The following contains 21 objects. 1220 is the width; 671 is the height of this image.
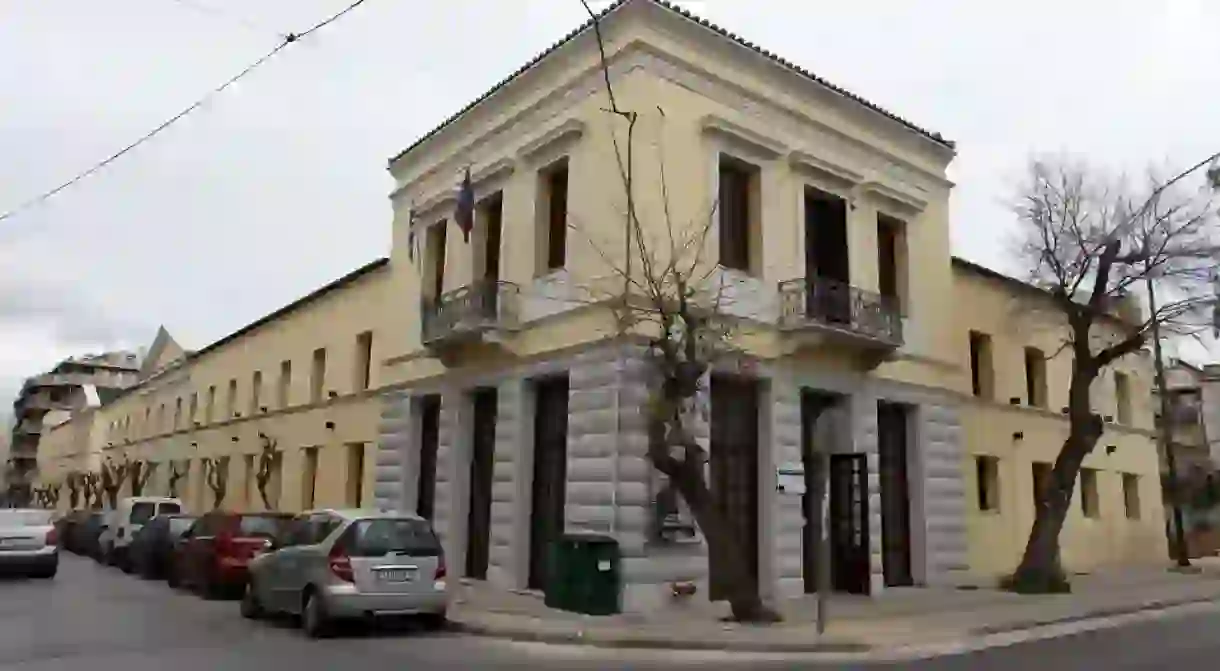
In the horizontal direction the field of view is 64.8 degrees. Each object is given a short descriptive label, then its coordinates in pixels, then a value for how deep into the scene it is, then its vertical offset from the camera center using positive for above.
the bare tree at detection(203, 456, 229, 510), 35.25 +0.93
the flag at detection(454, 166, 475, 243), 19.06 +5.85
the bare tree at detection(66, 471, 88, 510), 67.19 +0.81
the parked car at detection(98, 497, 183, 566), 25.48 -0.46
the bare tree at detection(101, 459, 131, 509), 48.59 +1.04
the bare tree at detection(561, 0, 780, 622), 13.91 +2.84
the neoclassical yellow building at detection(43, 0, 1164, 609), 16.70 +3.56
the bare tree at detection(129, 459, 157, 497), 46.74 +1.32
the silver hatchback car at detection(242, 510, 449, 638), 12.36 -0.85
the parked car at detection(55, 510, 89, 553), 34.34 -0.97
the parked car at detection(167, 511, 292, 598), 17.75 -0.86
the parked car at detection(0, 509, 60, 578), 20.72 -0.96
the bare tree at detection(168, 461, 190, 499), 42.33 +1.08
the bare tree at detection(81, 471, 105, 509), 55.11 +0.62
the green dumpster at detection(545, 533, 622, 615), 14.74 -1.00
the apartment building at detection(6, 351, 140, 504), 103.75 +11.43
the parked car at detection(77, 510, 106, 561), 29.64 -1.07
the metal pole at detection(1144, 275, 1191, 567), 27.32 +1.60
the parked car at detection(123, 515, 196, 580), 21.98 -0.97
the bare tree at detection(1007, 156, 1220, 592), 20.19 +5.14
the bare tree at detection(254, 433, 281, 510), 31.03 +1.18
